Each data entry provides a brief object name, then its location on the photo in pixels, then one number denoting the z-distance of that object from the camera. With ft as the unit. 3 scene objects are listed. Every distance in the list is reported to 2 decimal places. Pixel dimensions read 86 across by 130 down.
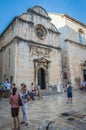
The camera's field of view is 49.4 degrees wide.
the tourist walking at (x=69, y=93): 21.64
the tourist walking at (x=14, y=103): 10.25
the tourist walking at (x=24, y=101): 11.21
